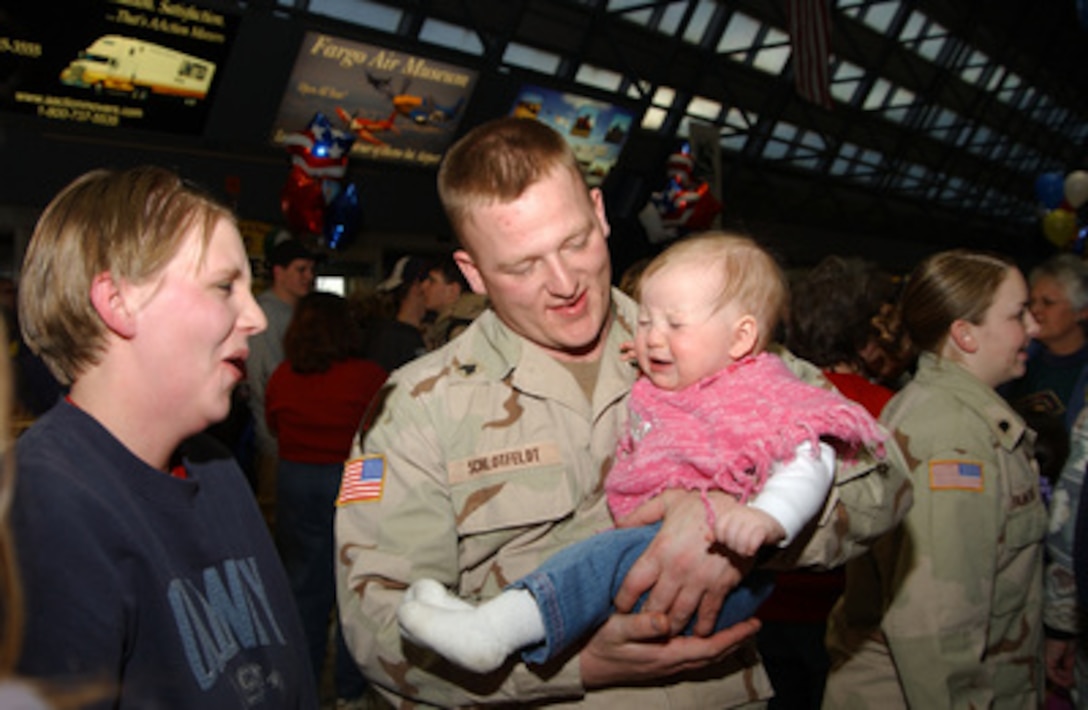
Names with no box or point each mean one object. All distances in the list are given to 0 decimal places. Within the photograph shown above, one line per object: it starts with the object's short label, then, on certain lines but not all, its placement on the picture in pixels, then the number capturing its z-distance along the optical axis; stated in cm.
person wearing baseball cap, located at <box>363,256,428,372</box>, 428
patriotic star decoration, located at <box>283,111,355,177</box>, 682
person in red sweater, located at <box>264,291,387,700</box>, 358
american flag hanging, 809
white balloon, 889
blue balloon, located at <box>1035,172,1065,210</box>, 956
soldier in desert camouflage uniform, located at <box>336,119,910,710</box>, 134
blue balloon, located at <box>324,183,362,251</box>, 730
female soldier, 186
